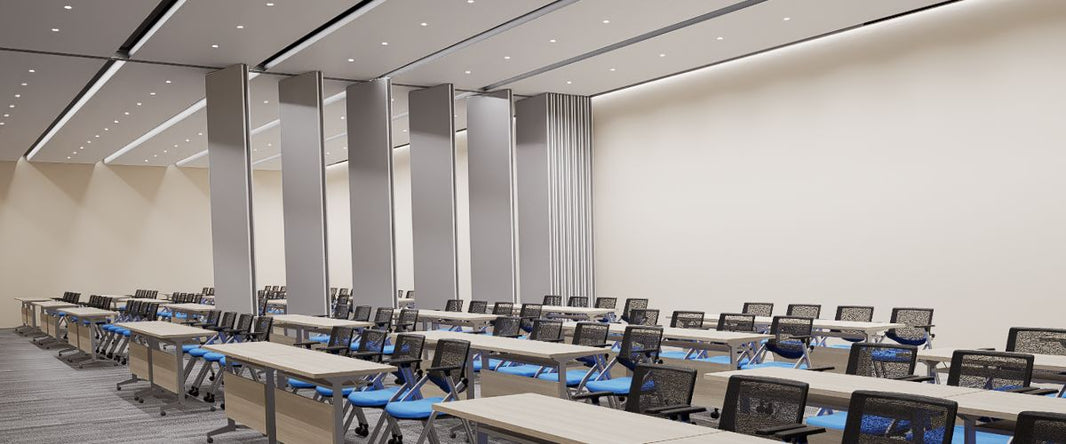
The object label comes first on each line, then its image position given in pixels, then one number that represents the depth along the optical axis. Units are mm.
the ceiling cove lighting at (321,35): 10479
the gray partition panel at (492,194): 15375
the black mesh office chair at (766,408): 3494
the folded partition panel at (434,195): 14820
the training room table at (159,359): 8484
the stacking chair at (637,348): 6668
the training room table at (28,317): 20361
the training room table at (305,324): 9852
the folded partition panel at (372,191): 14227
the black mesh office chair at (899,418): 3082
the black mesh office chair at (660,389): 4184
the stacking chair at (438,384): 5378
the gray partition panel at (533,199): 15891
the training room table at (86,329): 12734
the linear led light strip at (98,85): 10452
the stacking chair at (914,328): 8367
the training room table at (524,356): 6055
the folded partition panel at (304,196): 13594
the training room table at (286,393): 5301
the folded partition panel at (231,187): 12867
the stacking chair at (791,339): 7488
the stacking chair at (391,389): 5902
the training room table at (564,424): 3303
